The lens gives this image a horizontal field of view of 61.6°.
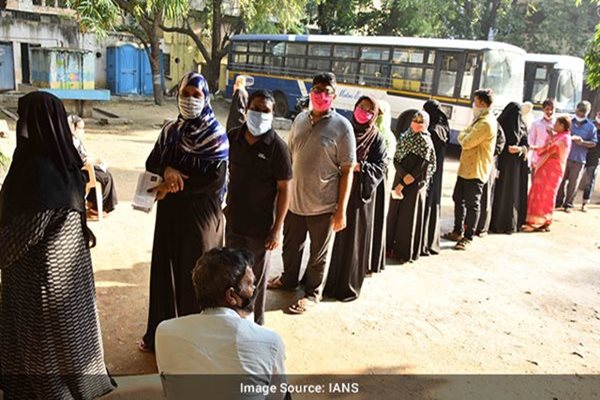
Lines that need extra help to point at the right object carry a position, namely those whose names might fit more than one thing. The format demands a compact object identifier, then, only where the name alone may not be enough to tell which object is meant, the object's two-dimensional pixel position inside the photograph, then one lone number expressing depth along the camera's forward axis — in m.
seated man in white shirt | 1.57
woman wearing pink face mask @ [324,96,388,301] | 3.91
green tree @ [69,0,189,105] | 7.06
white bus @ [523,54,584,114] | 12.92
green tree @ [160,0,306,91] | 14.99
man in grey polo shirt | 3.51
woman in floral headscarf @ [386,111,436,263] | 4.69
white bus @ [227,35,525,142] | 11.87
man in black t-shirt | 2.99
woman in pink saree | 6.28
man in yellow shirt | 5.17
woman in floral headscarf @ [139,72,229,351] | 2.73
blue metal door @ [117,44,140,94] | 19.53
